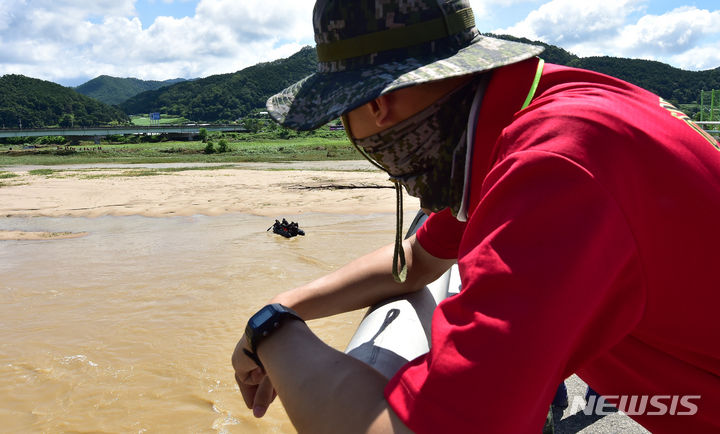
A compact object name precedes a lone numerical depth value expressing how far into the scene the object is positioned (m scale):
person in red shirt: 0.65
